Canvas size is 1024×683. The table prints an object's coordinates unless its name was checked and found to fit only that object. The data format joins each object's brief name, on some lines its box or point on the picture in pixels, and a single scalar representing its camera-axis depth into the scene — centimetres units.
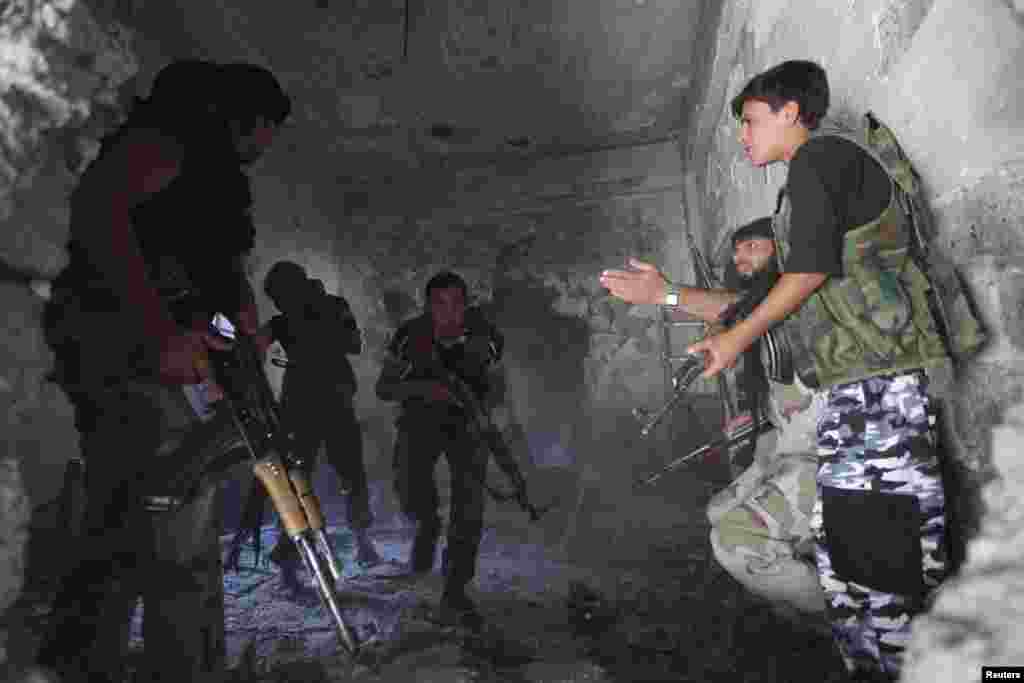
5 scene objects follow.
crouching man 153
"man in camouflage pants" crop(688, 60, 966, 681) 108
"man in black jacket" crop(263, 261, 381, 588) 343
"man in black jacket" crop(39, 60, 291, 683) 137
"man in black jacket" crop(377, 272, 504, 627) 257
